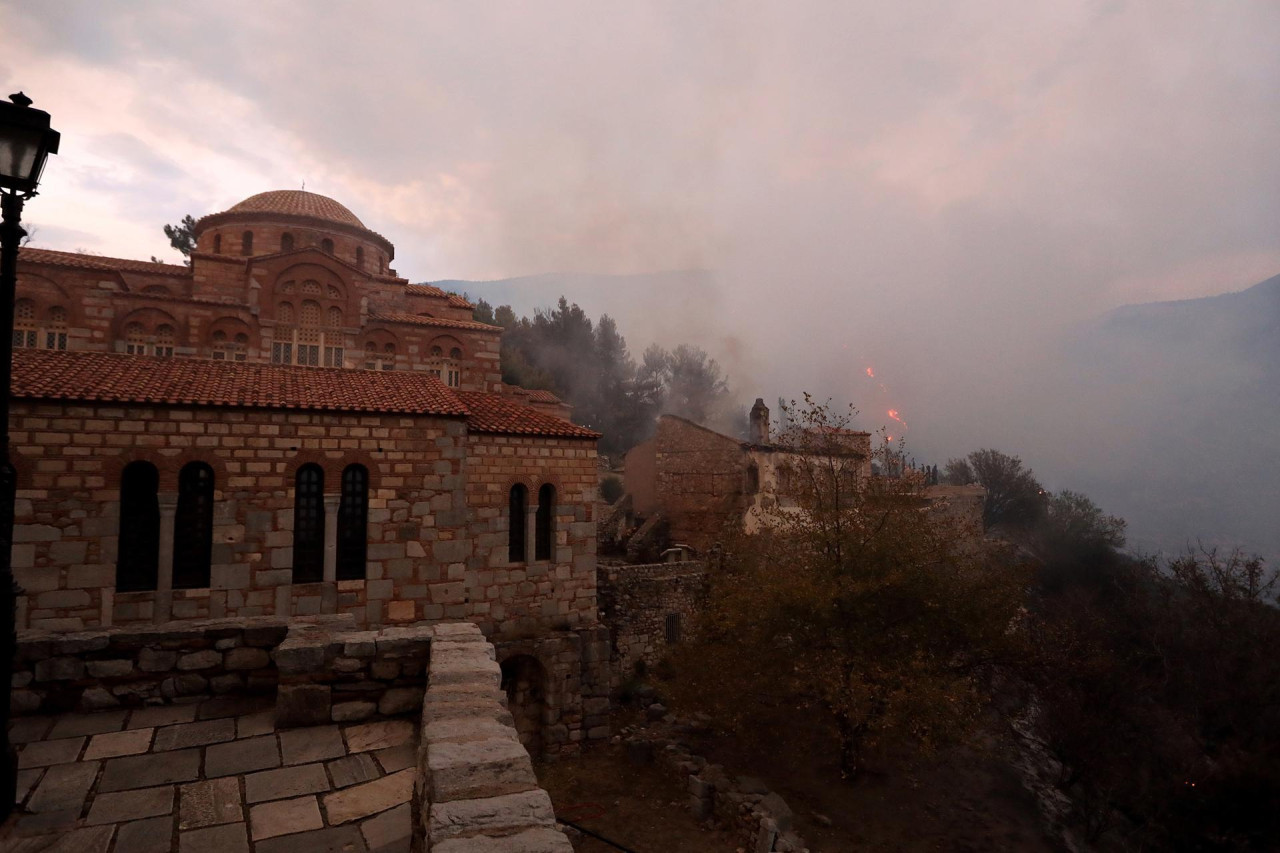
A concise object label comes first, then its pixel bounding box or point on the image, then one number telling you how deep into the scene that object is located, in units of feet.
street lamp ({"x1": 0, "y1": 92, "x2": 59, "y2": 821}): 12.80
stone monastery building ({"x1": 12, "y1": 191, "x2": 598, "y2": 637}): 34.91
